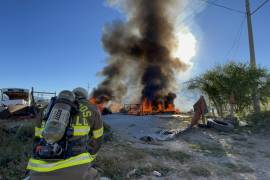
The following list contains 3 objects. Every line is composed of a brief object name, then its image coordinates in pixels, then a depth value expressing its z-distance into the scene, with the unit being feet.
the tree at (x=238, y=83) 47.78
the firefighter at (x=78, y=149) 7.34
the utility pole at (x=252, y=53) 48.88
